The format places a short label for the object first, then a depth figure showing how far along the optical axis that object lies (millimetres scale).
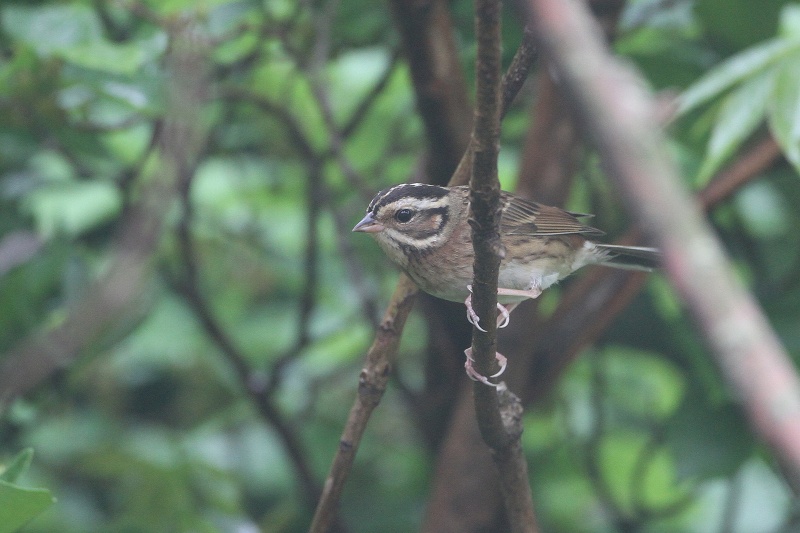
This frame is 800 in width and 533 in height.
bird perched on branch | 7230
